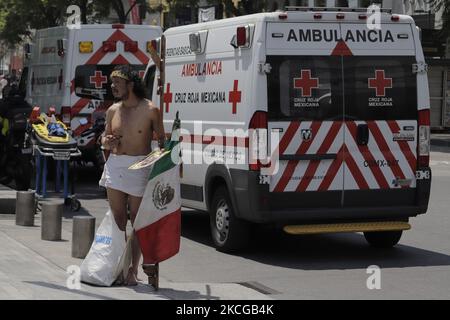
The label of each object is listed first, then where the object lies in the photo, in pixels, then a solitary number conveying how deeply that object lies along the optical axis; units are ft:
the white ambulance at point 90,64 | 55.57
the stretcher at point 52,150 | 43.65
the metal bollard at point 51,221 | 35.96
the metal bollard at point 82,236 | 32.42
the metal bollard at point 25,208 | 39.47
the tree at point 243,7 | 121.58
